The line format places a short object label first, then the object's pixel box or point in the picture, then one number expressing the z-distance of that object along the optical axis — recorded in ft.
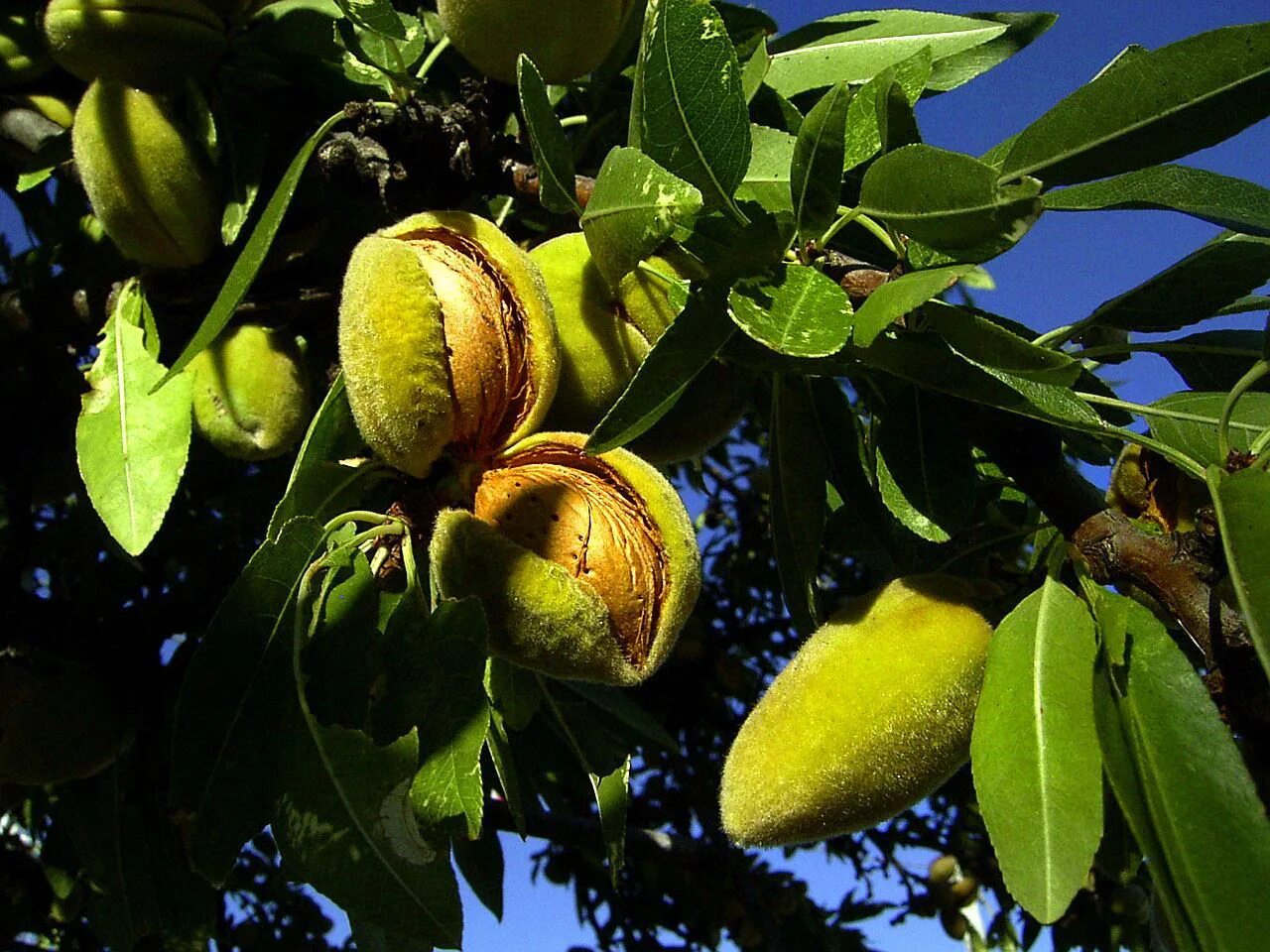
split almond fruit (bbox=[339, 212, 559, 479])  0.56
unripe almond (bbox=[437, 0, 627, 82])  0.68
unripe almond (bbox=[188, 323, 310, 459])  0.83
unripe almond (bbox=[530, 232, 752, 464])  0.64
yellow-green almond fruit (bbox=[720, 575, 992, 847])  0.56
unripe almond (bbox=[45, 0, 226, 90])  0.82
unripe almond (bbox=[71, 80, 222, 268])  0.80
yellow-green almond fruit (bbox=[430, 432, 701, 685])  0.55
